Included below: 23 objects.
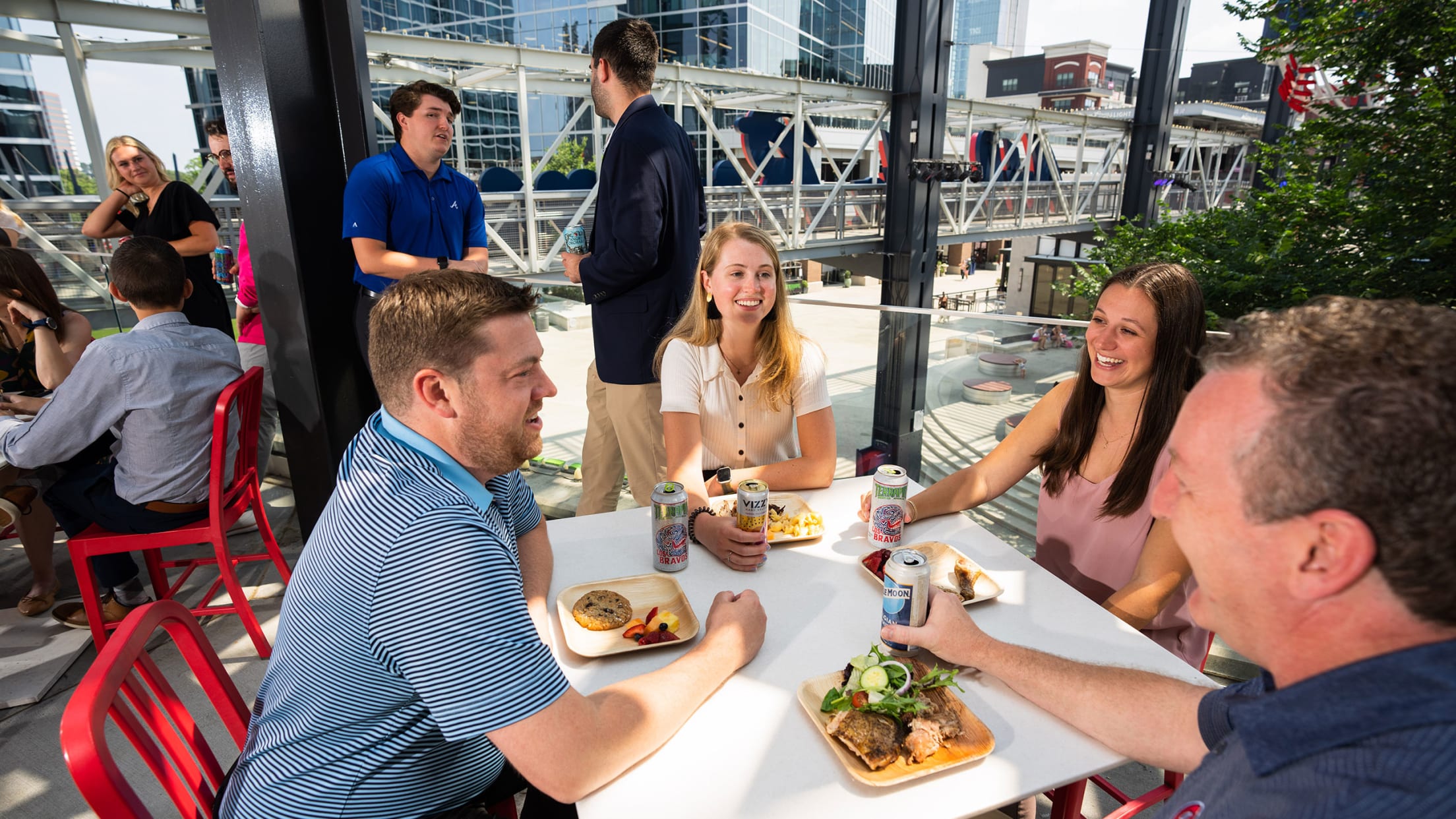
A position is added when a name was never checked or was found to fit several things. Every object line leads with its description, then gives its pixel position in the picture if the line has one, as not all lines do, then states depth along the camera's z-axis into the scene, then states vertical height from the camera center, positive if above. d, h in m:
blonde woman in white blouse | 2.31 -0.59
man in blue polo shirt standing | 2.76 -0.06
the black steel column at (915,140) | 7.95 +0.46
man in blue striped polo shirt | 0.96 -0.58
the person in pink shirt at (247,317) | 3.52 -0.62
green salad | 1.13 -0.77
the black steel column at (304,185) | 2.72 -0.01
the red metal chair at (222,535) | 2.35 -1.10
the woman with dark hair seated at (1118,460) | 1.73 -0.69
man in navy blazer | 2.64 -0.21
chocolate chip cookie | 1.41 -0.80
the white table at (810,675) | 1.04 -0.83
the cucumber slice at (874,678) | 1.16 -0.75
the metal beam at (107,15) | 6.58 +1.46
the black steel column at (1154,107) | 14.16 +1.45
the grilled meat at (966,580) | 1.53 -0.81
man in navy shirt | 0.58 -0.30
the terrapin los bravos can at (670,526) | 1.63 -0.73
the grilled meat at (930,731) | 1.08 -0.78
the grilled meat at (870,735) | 1.07 -0.79
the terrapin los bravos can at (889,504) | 1.73 -0.73
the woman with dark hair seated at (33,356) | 2.71 -0.64
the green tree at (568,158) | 27.67 +0.92
